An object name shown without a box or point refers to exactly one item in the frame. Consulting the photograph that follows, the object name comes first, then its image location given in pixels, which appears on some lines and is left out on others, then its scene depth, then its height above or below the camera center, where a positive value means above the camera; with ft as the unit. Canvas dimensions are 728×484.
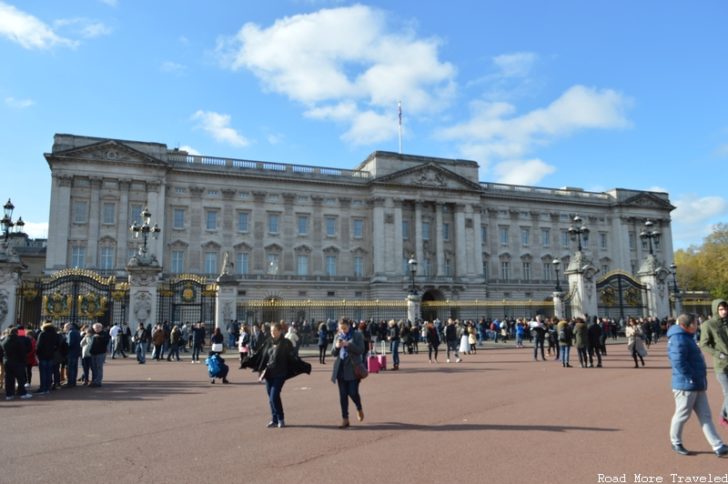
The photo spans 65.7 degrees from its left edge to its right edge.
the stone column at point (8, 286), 72.69 +4.62
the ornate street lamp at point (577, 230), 95.81 +14.78
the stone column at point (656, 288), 100.94 +5.08
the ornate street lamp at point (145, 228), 87.88 +14.97
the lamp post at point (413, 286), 109.40 +6.55
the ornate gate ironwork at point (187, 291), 87.24 +4.51
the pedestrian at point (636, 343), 59.62 -2.79
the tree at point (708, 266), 211.82 +20.34
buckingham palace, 157.58 +30.54
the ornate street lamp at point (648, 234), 100.02 +14.64
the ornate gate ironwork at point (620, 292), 98.20 +4.41
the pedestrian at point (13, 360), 40.47 -2.74
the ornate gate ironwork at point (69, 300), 78.59 +3.07
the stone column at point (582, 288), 92.12 +4.75
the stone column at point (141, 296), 81.82 +3.57
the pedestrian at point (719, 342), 25.07 -1.17
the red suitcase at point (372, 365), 53.21 -4.32
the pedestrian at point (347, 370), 28.99 -2.64
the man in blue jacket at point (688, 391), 22.21 -2.95
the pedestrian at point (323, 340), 67.87 -2.50
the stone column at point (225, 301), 85.56 +2.86
